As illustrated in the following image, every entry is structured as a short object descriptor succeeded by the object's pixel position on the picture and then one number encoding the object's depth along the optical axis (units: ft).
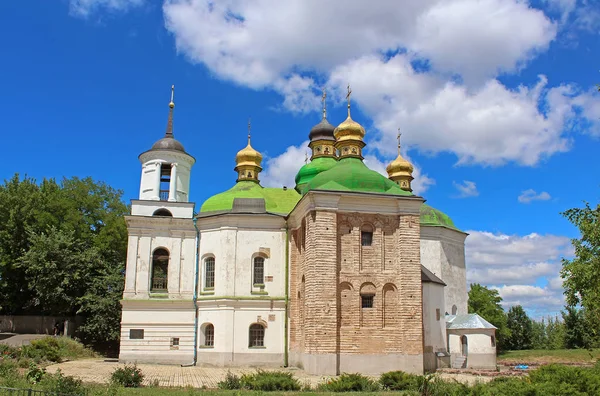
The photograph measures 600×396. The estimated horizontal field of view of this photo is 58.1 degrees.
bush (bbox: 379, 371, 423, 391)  53.62
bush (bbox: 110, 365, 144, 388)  50.56
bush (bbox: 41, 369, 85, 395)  37.40
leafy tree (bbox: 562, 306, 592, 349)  161.27
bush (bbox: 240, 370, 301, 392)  52.03
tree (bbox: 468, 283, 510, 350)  150.10
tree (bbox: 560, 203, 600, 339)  54.19
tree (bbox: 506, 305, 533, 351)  179.11
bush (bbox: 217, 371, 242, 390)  52.08
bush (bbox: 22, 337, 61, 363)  79.82
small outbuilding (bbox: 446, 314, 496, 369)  91.71
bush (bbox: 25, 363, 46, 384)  45.36
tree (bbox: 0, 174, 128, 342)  105.60
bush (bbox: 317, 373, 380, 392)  51.78
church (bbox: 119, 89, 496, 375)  75.77
